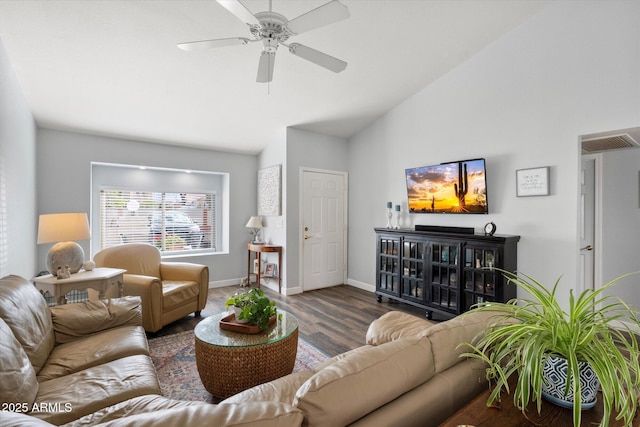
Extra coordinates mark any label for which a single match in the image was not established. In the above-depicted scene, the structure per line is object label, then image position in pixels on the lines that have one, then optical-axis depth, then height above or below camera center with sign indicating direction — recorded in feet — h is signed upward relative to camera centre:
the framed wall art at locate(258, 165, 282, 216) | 15.99 +1.26
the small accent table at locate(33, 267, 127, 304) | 8.53 -2.01
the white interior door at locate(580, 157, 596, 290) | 11.56 -0.42
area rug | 7.13 -4.21
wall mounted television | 11.64 +1.07
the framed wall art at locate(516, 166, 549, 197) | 10.23 +1.11
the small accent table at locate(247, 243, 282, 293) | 15.65 -1.91
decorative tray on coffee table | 7.07 -2.68
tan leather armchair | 10.04 -2.56
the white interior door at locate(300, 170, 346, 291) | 16.19 -0.87
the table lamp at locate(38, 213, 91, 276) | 8.98 -0.69
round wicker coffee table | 6.40 -3.16
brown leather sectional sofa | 2.65 -2.10
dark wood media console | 10.49 -2.17
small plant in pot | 7.14 -2.26
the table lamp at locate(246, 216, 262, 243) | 16.96 -0.53
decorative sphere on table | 8.95 -1.31
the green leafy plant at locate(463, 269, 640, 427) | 2.62 -1.32
